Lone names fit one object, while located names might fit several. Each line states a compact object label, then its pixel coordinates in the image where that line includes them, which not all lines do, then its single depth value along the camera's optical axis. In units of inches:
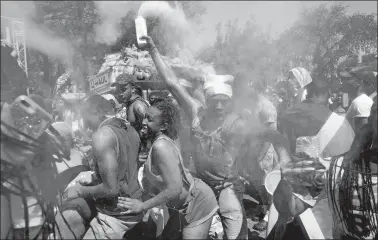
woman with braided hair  97.0
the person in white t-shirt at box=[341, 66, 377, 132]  117.2
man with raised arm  120.1
